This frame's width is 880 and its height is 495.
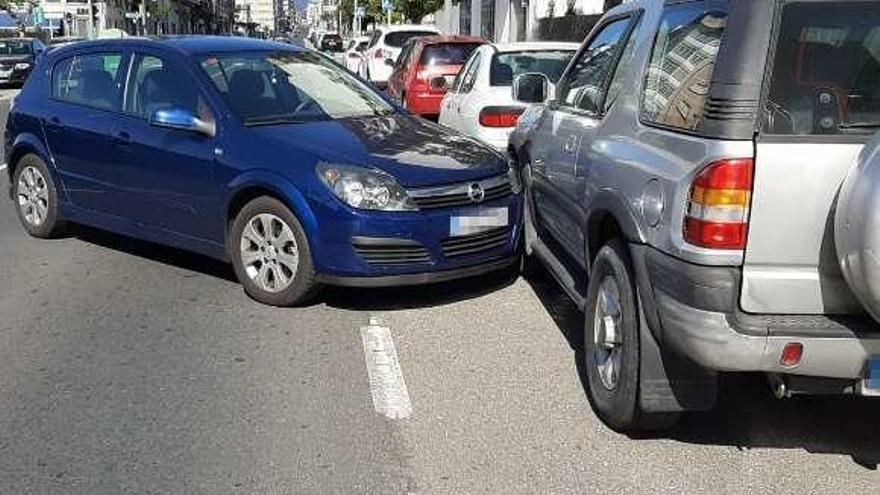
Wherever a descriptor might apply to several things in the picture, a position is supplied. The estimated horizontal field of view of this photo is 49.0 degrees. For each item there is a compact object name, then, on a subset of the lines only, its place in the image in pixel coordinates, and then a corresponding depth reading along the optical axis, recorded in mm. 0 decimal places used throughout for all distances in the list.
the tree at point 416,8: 44906
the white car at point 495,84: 8969
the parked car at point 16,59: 31156
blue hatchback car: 5602
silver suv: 3193
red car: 14633
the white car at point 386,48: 22188
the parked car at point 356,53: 28633
